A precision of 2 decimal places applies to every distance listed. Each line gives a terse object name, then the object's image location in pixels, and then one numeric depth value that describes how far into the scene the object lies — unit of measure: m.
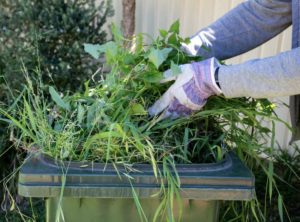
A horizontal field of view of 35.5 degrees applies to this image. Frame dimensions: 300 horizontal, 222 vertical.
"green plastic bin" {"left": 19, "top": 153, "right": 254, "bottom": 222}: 1.46
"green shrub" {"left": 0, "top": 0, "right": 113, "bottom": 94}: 3.22
